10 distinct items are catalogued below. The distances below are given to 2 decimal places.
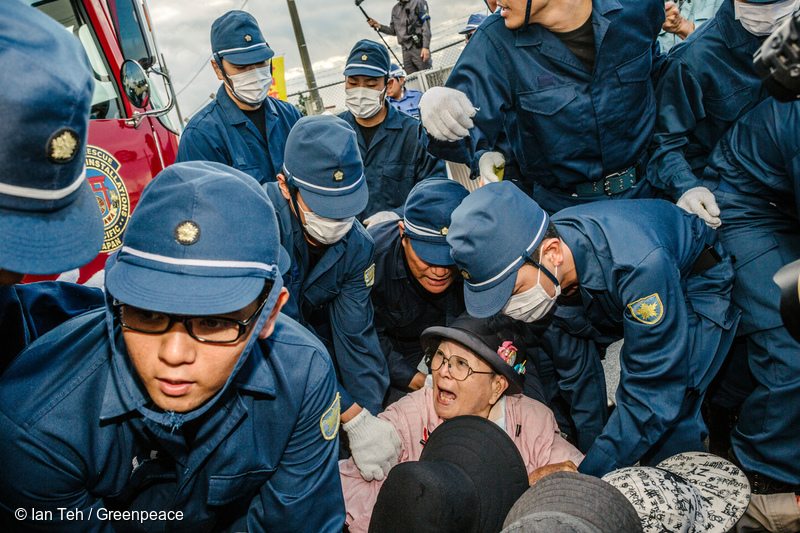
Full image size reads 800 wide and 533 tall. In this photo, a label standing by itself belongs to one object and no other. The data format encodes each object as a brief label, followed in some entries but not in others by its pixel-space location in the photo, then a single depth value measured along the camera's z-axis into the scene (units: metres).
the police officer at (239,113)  3.62
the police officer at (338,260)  2.57
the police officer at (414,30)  9.12
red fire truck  2.77
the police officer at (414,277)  2.89
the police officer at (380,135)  4.39
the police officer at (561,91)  2.51
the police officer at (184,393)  1.26
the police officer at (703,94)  2.49
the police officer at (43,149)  1.08
